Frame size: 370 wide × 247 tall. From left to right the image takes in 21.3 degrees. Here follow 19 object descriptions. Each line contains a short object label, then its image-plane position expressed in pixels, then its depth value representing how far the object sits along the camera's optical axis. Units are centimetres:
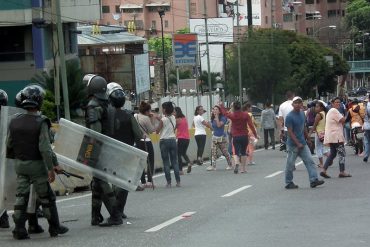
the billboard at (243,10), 12058
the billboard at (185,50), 4959
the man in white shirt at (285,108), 2519
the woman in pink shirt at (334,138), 2069
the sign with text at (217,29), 9225
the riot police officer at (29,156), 1189
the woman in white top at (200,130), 2712
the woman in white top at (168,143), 2070
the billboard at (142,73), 7144
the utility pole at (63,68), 3143
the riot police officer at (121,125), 1356
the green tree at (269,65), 7269
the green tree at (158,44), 11862
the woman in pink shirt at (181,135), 2439
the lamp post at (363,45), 10952
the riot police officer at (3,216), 1348
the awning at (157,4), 12738
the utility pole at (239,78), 6306
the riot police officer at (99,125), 1286
